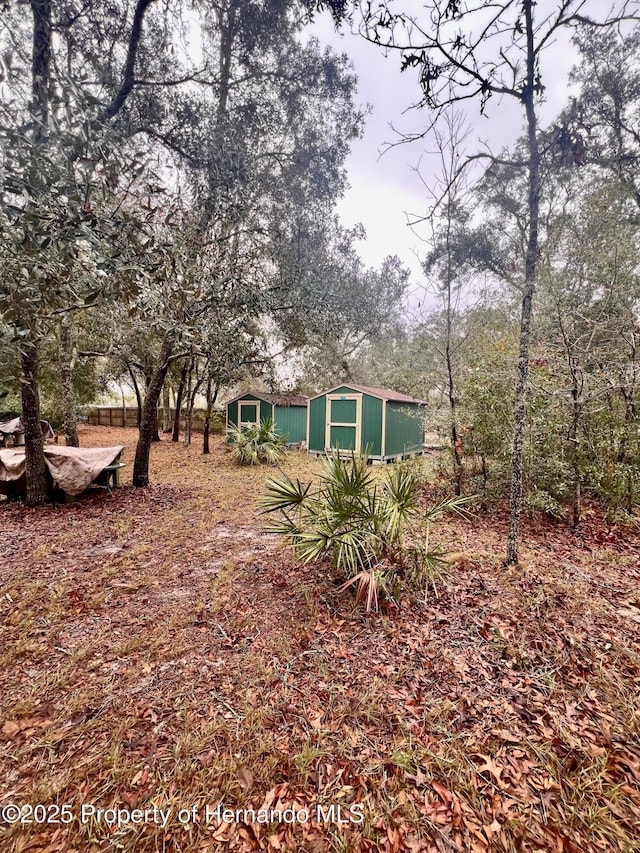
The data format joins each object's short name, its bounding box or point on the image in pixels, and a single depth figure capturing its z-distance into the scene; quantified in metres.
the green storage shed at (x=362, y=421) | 10.59
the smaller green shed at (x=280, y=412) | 13.85
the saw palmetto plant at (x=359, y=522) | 2.93
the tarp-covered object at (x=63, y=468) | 5.34
